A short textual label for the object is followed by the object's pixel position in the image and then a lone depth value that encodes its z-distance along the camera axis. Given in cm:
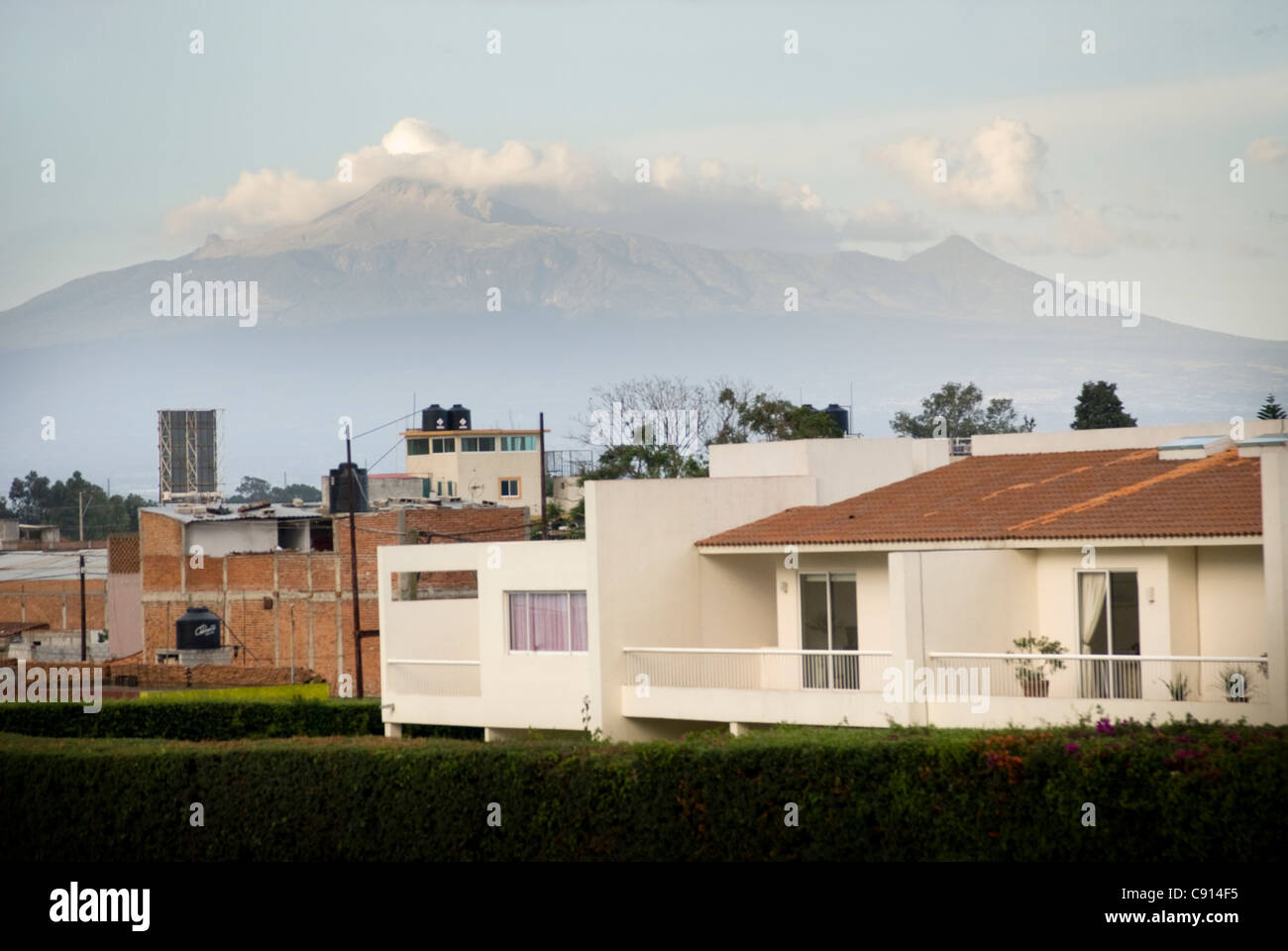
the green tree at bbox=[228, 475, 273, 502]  18012
